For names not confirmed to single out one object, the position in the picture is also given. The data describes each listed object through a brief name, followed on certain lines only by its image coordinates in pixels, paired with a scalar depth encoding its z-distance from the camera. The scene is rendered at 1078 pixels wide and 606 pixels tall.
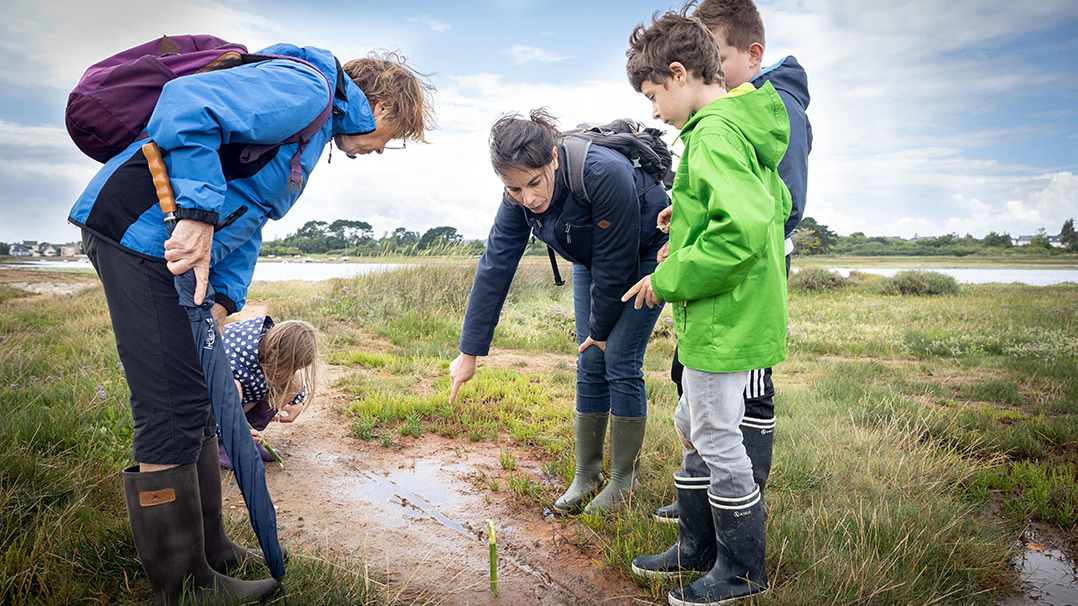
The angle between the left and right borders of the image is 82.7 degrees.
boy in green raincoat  1.86
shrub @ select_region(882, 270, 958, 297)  16.36
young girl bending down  3.41
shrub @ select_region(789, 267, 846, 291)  18.03
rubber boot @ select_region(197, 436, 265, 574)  2.12
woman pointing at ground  2.65
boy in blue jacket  2.26
